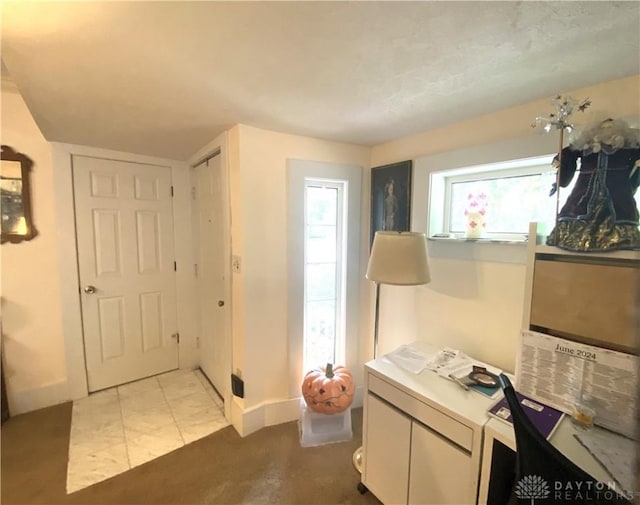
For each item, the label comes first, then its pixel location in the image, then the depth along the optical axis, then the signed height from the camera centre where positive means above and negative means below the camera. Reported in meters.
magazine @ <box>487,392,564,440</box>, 1.00 -0.67
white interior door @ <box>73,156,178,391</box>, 2.31 -0.35
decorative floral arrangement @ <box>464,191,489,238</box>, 1.69 +0.09
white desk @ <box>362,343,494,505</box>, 1.12 -0.90
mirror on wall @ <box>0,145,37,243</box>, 2.00 +0.21
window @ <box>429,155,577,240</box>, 1.46 +0.19
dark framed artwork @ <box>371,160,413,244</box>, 1.97 +0.24
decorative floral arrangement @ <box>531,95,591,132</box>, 1.08 +0.44
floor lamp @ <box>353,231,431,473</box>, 1.48 -0.16
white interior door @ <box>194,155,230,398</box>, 2.16 -0.35
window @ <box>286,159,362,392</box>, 1.98 -0.26
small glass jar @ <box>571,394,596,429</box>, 0.98 -0.62
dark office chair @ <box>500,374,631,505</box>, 0.64 -0.59
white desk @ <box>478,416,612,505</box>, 0.85 -0.69
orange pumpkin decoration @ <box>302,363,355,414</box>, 1.83 -1.04
